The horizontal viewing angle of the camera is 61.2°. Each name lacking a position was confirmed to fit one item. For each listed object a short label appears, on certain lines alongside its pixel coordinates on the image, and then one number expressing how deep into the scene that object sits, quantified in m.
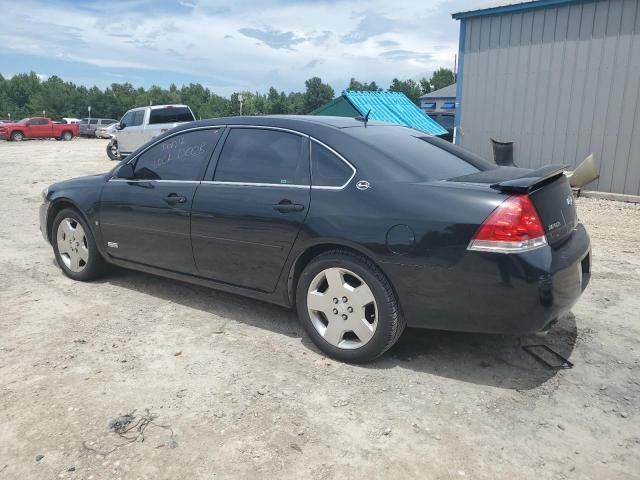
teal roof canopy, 13.28
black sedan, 2.98
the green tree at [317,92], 97.25
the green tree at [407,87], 103.88
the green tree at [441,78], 106.35
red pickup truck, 34.00
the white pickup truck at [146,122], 17.48
